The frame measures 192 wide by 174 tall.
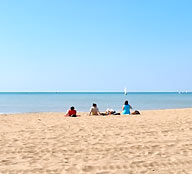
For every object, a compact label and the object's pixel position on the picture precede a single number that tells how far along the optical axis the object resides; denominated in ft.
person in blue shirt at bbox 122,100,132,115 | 67.93
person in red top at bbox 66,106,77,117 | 64.77
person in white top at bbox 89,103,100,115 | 67.95
